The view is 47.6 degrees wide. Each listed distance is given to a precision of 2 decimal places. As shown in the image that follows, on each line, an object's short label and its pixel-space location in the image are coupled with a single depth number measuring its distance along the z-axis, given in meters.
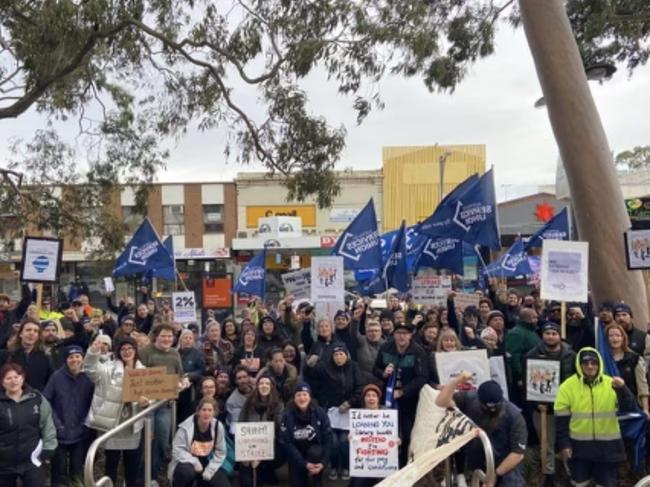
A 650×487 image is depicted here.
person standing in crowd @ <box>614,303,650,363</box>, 8.33
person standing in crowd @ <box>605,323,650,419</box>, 7.52
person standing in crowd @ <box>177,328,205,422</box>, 8.60
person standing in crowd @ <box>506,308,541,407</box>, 8.32
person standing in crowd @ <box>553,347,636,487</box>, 6.88
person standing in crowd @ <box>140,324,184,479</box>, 8.02
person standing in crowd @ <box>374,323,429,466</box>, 8.05
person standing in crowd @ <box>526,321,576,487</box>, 7.70
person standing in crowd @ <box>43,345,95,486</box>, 7.45
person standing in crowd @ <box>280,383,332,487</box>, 7.50
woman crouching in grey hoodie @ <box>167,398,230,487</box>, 7.25
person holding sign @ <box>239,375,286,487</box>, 7.78
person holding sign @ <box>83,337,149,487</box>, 7.45
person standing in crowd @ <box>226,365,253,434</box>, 8.12
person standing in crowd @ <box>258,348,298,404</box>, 8.23
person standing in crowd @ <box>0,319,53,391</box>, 8.04
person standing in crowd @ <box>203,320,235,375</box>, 9.27
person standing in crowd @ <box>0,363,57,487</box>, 6.62
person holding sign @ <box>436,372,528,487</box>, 6.54
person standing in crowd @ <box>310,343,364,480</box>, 8.14
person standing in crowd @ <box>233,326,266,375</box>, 9.08
